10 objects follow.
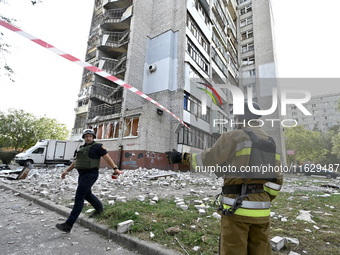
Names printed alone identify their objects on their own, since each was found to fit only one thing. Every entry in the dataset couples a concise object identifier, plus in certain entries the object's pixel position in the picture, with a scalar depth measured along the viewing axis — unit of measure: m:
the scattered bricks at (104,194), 5.54
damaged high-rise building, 16.14
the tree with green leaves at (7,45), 5.84
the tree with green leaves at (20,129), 29.34
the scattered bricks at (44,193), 5.49
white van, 17.27
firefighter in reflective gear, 1.54
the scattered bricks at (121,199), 4.90
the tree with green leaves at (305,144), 21.41
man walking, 3.21
